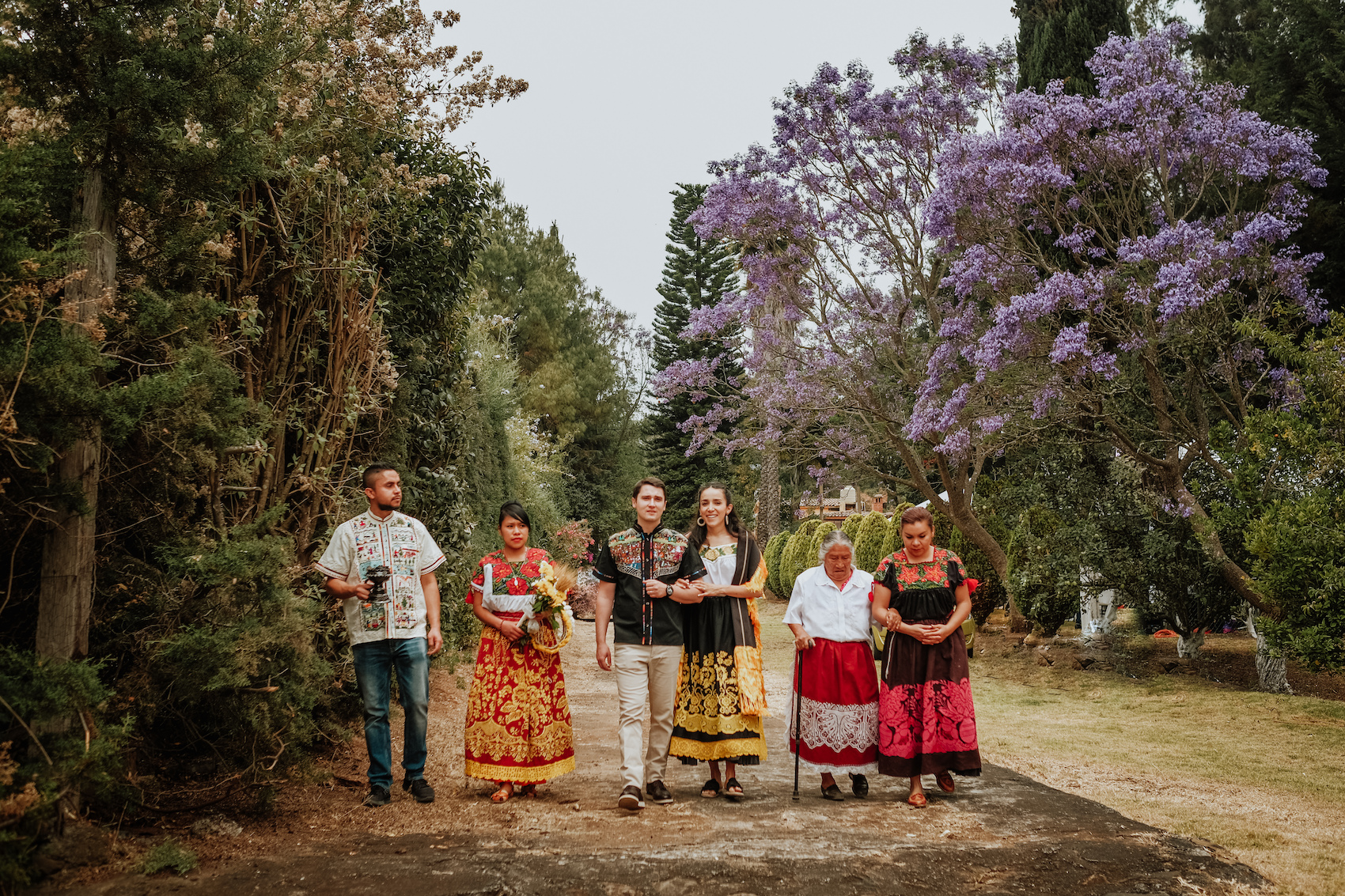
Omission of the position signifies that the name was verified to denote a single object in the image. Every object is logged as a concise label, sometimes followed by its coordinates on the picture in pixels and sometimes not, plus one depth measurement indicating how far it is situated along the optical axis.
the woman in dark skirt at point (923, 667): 5.14
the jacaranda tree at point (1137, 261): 9.28
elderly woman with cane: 5.29
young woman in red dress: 4.96
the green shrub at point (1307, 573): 7.14
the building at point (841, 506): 29.75
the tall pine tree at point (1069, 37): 12.64
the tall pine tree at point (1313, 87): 10.43
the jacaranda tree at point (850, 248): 13.40
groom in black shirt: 5.03
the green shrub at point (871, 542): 18.45
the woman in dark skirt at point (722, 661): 5.16
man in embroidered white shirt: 4.71
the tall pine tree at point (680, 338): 32.03
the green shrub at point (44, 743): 3.15
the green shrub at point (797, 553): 22.17
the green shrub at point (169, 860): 3.52
